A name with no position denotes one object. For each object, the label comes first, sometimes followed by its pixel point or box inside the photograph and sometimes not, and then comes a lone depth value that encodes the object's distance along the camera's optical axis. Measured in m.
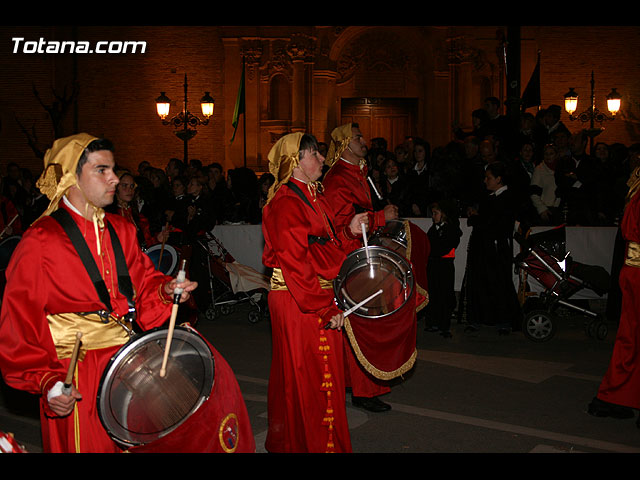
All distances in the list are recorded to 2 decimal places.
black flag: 14.44
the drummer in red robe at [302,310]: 4.47
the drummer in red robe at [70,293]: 3.18
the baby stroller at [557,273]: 9.20
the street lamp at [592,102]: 21.64
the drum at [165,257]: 7.97
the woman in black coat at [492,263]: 9.17
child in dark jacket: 9.48
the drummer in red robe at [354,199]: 6.44
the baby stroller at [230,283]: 10.58
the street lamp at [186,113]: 20.39
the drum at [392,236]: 6.66
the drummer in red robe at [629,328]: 5.75
